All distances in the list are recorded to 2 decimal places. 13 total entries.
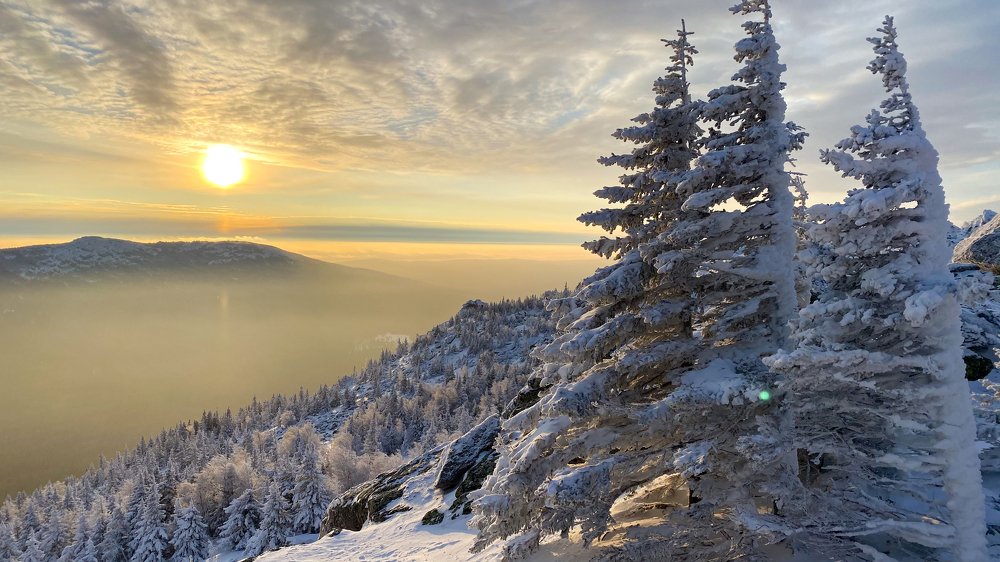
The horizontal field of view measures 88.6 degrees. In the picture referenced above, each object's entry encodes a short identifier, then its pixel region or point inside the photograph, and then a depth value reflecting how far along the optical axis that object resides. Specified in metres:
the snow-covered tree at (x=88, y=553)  55.16
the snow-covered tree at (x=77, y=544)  56.77
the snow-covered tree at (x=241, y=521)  56.44
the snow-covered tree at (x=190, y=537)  54.34
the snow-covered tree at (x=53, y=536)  69.94
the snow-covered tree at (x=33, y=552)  63.97
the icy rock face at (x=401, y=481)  29.22
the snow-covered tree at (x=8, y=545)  78.31
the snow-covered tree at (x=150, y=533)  53.69
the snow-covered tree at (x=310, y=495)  52.53
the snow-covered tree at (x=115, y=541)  57.81
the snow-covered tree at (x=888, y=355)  9.93
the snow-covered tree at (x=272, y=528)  49.12
